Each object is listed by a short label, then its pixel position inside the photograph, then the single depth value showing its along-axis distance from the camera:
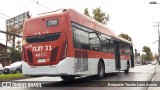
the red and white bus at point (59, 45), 13.33
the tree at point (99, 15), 46.91
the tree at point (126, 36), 87.31
